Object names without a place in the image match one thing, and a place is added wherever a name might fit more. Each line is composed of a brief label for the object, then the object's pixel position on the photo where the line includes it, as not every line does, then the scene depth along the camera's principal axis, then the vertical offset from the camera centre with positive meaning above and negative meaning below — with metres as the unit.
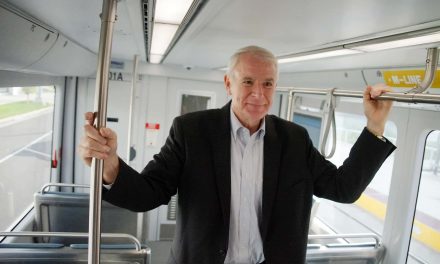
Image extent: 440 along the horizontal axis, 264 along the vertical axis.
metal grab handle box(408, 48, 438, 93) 1.43 +0.19
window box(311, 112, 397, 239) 3.43 -1.01
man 1.46 -0.32
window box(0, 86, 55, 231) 2.92 -0.64
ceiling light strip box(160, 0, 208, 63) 1.38 +0.36
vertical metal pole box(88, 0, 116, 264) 0.80 -0.05
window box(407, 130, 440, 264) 2.72 -0.76
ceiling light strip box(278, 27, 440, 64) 1.46 +0.34
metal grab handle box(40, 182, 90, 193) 3.43 -1.01
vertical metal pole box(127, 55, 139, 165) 3.51 +0.02
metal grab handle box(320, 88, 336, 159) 1.68 -0.04
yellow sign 2.29 +0.24
